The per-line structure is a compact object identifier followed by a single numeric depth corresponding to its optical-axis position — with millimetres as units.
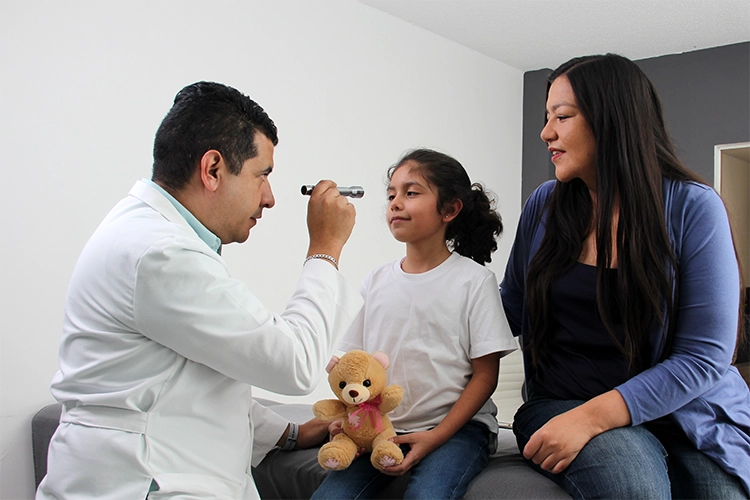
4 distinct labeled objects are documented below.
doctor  989
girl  1254
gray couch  1183
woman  1105
